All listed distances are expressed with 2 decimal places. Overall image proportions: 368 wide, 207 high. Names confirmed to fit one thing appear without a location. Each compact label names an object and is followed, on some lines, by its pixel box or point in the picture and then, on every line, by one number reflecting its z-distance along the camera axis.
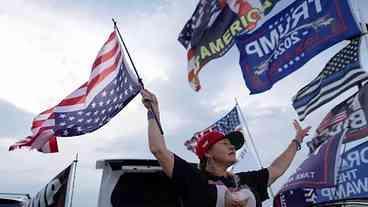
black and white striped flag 5.50
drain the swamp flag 4.51
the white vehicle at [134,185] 4.59
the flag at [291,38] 5.11
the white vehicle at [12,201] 6.08
